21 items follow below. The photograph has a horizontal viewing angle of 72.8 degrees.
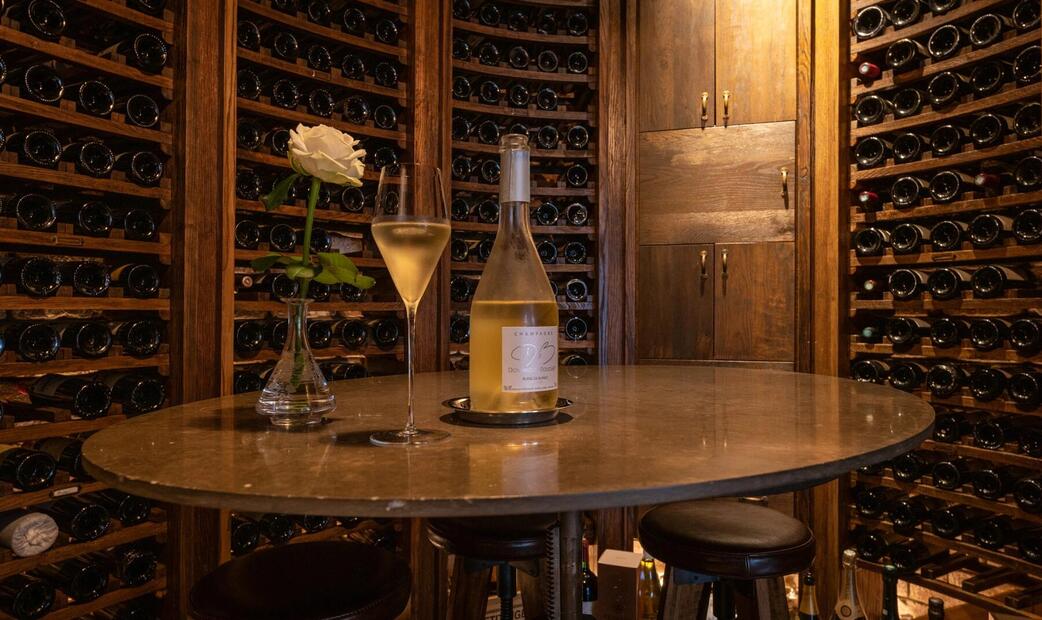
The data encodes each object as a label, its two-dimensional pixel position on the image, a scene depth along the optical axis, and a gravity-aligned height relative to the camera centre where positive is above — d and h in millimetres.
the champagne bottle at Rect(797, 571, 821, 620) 2488 -1046
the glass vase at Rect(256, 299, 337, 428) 1114 -122
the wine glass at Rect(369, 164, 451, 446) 938 +109
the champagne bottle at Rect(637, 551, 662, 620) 2913 -1170
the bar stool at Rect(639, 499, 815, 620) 1463 -505
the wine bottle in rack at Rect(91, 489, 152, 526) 2369 -662
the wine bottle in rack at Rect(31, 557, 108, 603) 2215 -853
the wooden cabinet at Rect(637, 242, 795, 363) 3562 +44
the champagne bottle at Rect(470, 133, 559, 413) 1010 -12
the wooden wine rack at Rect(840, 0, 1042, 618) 2666 +180
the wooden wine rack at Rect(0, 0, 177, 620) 2121 +230
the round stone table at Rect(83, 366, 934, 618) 664 -171
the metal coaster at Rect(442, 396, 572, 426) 1044 -162
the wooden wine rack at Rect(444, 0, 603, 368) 3588 +1007
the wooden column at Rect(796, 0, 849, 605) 3297 +433
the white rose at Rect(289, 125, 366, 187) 1066 +238
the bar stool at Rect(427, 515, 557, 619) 1458 -500
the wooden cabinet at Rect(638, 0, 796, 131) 3590 +1305
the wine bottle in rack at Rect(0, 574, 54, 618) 2088 -863
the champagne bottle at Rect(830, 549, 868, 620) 2469 -1023
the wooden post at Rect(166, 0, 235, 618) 2525 +274
